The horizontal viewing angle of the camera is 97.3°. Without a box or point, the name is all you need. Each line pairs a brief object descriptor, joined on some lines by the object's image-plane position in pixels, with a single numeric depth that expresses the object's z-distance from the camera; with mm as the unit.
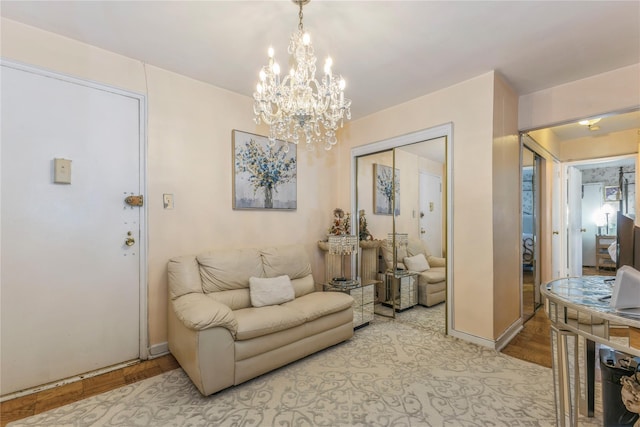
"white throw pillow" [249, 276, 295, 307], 2650
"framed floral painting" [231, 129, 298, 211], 3090
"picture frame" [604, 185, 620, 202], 6312
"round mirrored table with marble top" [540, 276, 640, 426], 1061
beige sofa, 1943
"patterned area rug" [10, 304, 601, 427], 1735
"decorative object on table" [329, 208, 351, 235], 3787
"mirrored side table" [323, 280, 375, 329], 3160
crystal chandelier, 1903
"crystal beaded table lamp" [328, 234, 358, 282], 3363
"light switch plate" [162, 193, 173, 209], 2619
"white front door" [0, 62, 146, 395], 1988
